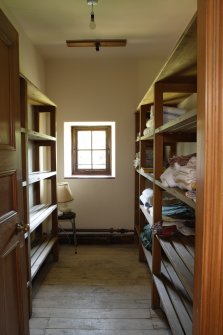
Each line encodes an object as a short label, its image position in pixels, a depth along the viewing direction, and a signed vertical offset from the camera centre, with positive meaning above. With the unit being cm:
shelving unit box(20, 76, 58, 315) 215 -29
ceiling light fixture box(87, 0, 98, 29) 187 +123
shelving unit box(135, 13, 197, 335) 120 -19
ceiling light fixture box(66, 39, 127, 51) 254 +124
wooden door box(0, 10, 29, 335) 116 -21
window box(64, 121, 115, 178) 338 +12
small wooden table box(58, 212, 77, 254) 302 -75
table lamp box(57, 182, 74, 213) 293 -43
